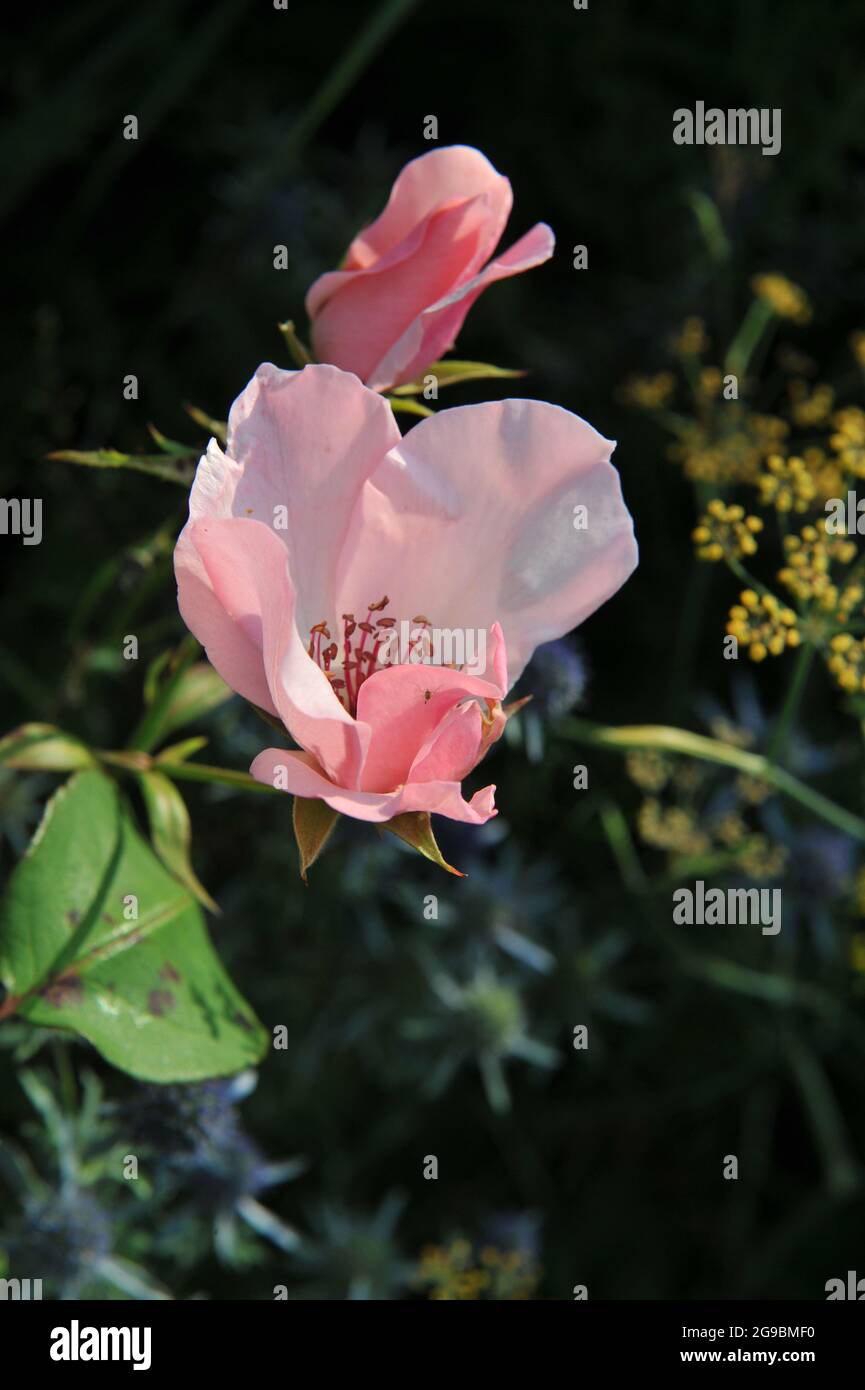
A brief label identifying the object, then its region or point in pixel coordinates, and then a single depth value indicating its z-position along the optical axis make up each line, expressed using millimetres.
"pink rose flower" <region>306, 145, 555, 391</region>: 567
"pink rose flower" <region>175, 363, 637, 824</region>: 533
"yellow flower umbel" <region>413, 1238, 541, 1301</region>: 687
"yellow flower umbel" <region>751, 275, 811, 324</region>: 707
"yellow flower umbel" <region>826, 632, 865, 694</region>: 595
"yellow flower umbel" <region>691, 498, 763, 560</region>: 604
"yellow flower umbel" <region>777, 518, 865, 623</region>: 607
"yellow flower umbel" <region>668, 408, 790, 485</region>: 694
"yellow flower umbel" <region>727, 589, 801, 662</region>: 594
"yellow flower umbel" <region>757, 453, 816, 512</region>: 618
